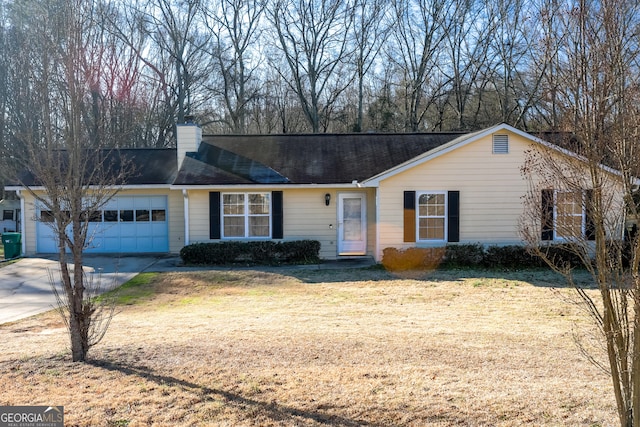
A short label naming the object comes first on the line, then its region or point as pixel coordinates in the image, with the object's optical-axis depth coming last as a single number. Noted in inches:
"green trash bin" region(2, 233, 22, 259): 695.1
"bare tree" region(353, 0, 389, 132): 1261.1
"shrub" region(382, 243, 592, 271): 550.9
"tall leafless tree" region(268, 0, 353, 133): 1270.9
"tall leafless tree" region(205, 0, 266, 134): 1284.4
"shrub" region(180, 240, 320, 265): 602.9
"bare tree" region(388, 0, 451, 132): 1225.4
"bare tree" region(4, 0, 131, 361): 218.1
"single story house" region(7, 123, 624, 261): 586.2
